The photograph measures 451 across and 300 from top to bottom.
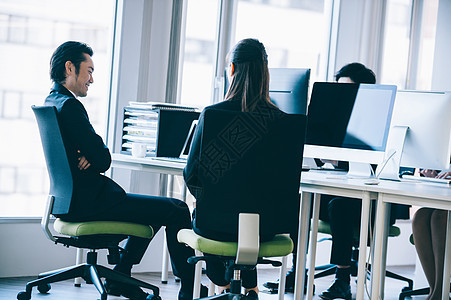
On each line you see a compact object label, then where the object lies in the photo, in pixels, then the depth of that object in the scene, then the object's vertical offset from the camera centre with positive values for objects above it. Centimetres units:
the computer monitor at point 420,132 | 522 +4
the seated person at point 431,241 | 602 -59
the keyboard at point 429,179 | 554 -21
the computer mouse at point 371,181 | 457 -20
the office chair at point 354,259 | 612 -79
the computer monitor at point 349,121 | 508 +7
